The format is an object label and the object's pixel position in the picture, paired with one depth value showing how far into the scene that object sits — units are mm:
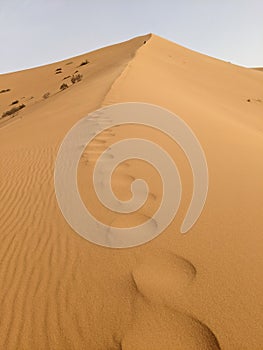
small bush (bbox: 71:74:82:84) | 16212
